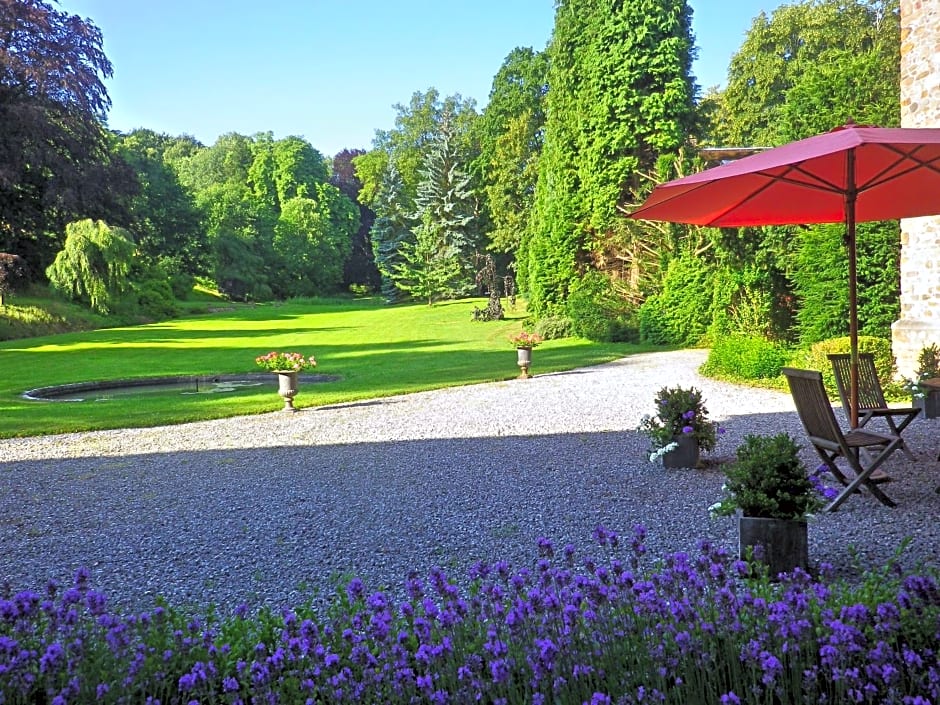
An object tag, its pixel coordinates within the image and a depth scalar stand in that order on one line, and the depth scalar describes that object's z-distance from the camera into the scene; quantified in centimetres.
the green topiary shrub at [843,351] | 1014
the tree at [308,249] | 4925
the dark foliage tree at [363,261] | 5425
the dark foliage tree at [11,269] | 2116
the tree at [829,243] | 1173
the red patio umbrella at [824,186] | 436
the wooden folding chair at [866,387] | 599
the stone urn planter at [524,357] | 1303
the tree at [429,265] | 3831
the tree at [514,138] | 3206
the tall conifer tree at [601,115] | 1939
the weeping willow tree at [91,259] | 2612
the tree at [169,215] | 4053
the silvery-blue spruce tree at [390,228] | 4412
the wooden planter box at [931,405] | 792
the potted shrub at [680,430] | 631
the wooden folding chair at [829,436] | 479
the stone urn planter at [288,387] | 1044
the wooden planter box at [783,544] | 369
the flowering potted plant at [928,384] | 595
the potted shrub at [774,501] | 370
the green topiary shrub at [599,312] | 1966
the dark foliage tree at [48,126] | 2112
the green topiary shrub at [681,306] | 1778
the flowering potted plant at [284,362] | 1045
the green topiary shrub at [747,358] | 1177
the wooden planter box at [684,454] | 630
